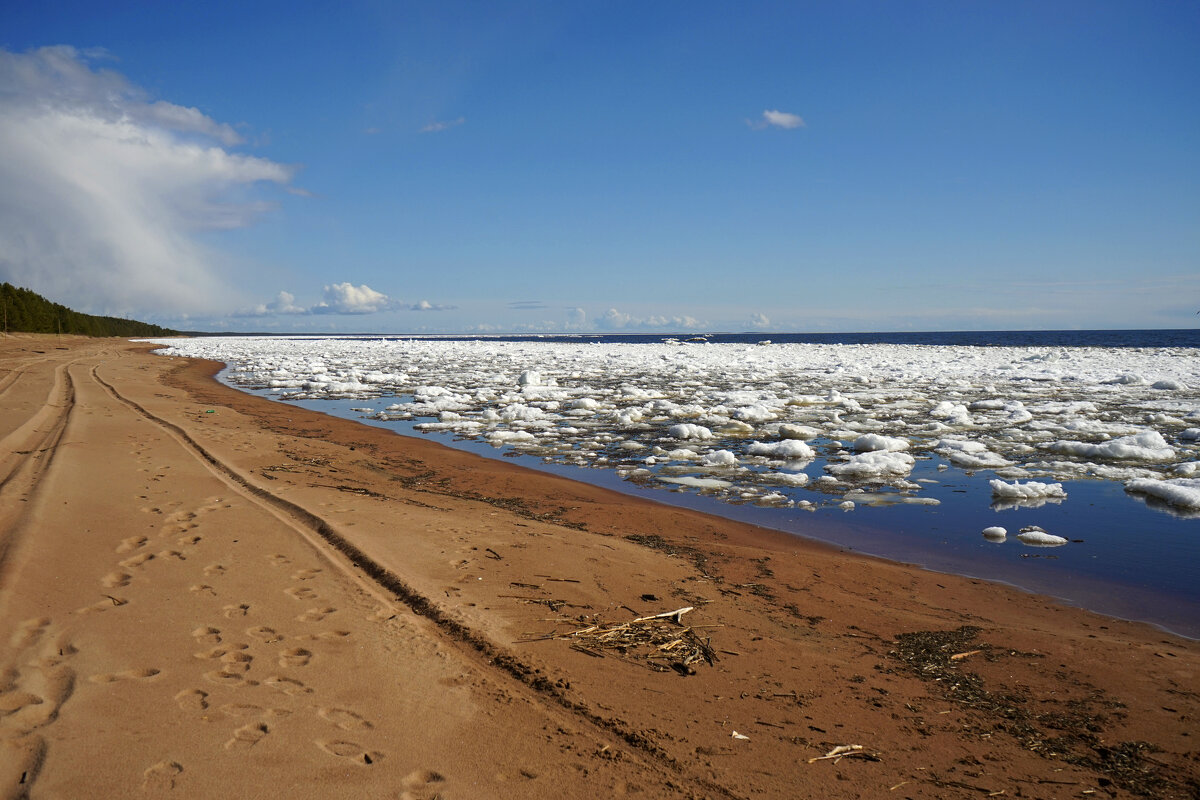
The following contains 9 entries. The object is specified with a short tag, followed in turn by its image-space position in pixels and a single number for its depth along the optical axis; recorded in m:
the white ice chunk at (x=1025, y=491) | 7.71
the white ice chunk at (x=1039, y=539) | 6.08
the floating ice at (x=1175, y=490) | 7.26
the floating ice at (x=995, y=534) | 6.25
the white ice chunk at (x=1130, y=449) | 9.63
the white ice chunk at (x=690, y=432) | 11.76
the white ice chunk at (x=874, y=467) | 8.89
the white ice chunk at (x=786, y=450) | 9.95
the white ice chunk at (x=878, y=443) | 10.28
